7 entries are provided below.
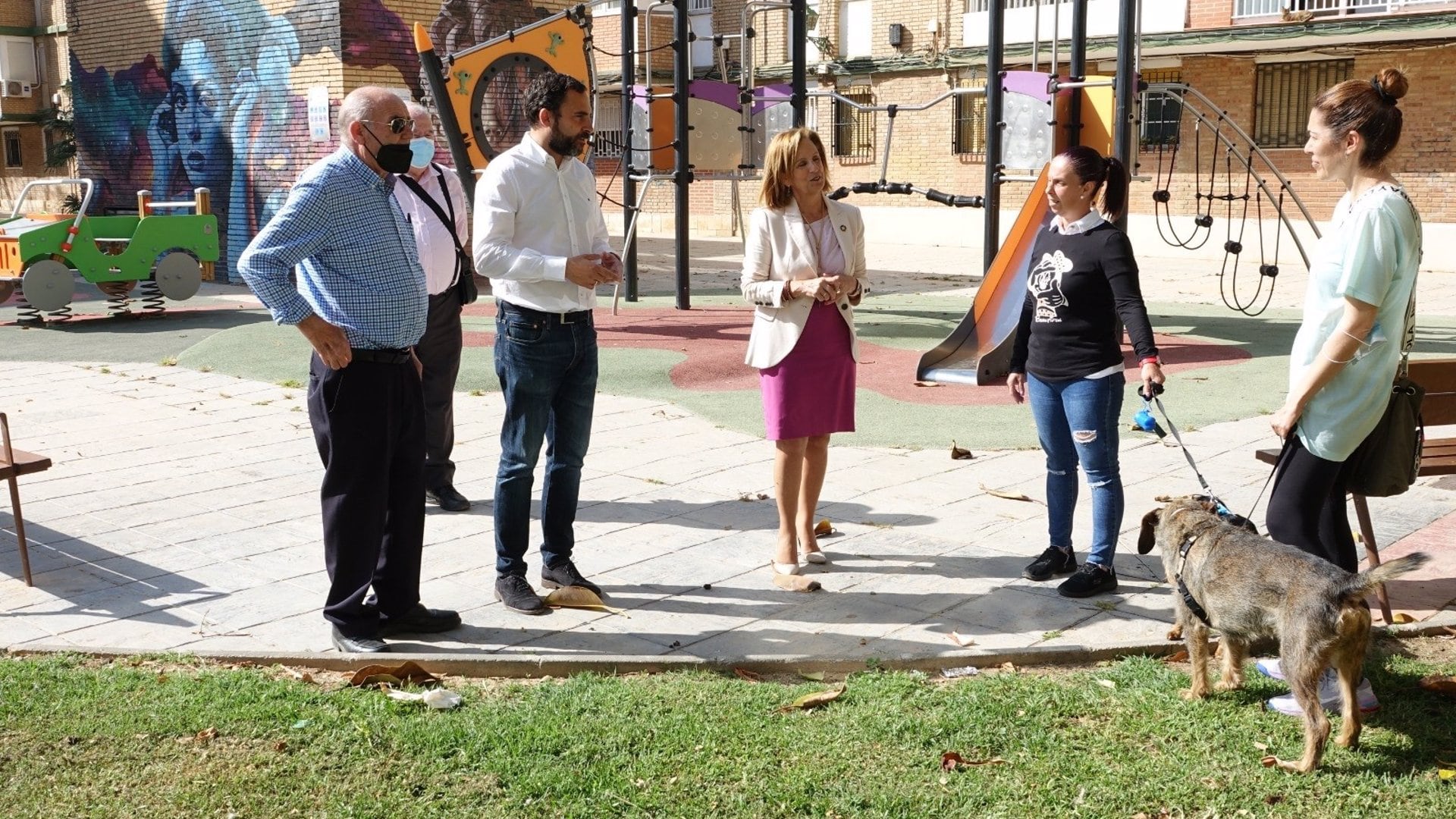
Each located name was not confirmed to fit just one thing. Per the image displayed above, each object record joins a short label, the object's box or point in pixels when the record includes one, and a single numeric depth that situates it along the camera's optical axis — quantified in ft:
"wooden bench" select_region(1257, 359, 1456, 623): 17.67
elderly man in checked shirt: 14.75
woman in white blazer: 17.84
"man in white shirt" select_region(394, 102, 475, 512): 21.85
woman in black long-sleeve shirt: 17.37
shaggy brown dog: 12.08
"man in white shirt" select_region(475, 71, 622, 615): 16.65
